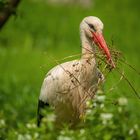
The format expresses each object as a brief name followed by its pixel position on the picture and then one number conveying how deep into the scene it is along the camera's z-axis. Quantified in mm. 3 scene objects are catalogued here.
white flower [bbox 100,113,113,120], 15023
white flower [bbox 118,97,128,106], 15219
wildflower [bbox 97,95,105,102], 15266
